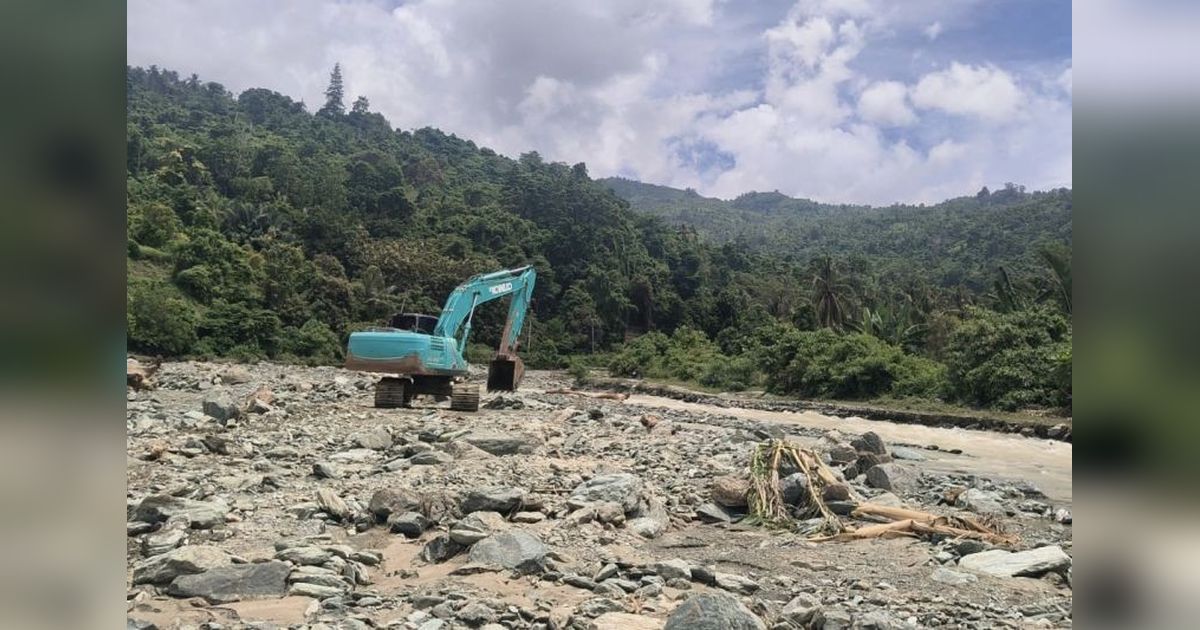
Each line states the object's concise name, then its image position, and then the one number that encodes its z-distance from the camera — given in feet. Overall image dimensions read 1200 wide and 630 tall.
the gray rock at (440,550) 21.33
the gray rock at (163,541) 20.26
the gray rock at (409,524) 23.65
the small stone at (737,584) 19.72
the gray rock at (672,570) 19.89
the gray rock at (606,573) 19.83
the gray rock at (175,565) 17.93
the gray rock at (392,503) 24.79
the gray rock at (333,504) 25.39
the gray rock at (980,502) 31.12
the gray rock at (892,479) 34.58
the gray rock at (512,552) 19.85
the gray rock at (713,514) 28.25
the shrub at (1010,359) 83.20
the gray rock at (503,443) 37.86
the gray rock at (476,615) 16.34
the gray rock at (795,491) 29.22
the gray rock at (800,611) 17.13
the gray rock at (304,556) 19.81
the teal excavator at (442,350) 54.44
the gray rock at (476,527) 21.54
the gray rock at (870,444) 44.55
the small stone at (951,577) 20.35
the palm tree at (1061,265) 78.58
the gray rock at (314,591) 17.80
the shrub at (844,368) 103.35
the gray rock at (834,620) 16.40
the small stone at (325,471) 31.07
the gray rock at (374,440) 38.55
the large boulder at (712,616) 15.02
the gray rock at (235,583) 17.39
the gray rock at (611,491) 27.45
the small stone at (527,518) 24.99
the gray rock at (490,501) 25.58
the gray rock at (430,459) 33.96
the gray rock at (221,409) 44.57
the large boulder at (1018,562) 20.99
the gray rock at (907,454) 53.54
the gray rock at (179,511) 23.35
